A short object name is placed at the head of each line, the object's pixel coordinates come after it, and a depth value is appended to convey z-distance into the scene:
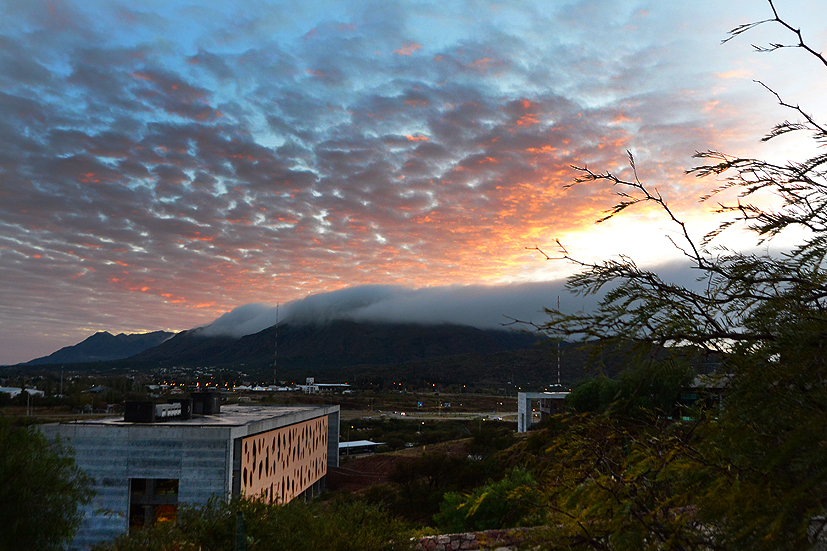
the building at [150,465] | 32.09
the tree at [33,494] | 16.95
